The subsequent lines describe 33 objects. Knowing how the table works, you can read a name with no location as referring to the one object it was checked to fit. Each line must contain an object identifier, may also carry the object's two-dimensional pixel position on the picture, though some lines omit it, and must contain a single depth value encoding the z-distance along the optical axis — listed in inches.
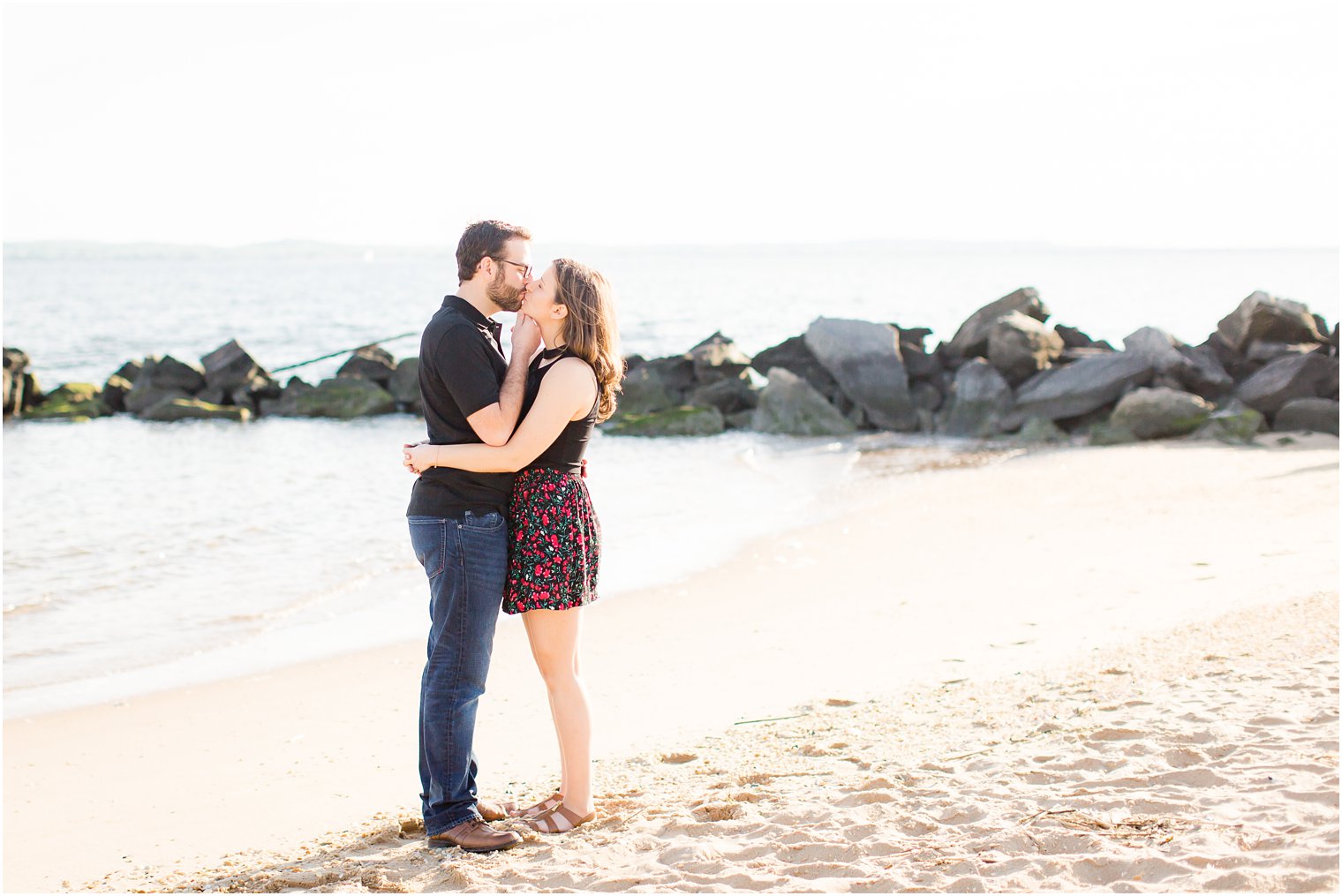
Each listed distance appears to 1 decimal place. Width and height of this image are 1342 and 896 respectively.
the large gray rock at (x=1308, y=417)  609.9
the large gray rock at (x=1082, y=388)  685.9
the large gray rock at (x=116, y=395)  965.8
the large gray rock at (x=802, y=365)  803.1
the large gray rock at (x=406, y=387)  915.4
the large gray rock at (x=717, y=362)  877.8
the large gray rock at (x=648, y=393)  861.8
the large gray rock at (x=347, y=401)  904.9
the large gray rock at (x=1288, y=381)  639.8
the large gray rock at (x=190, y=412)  905.5
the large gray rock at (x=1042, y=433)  669.9
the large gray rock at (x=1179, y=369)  695.7
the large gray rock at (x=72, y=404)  934.4
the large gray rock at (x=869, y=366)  749.9
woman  170.1
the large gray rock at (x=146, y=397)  949.2
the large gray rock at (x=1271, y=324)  719.7
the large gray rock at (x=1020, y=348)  729.0
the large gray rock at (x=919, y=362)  789.9
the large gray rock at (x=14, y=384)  956.6
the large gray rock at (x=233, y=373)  968.3
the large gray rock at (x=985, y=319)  784.3
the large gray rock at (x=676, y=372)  887.1
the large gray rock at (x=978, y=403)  709.9
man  169.3
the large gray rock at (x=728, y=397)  823.7
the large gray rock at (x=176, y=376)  984.3
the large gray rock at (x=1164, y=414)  636.1
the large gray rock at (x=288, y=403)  927.0
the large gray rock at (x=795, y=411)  743.7
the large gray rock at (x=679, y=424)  767.1
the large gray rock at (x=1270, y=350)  702.5
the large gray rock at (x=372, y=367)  966.4
